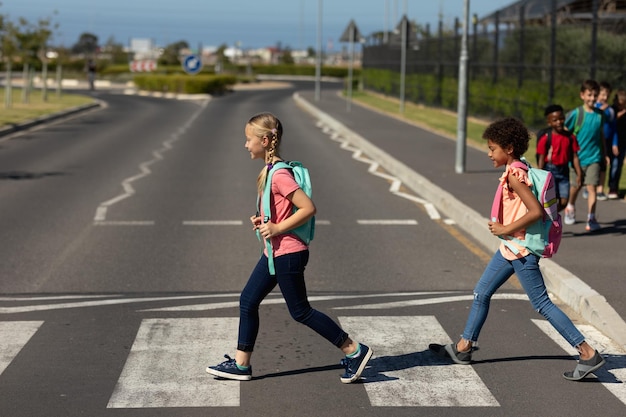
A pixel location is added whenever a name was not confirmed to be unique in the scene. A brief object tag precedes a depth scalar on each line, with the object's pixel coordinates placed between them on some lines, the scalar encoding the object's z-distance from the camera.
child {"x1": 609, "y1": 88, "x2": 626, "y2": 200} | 15.21
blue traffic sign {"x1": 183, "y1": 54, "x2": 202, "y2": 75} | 61.91
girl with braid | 6.25
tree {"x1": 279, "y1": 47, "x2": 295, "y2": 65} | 132.65
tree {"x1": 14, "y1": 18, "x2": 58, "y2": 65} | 48.94
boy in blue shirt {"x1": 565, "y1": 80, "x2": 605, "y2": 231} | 12.41
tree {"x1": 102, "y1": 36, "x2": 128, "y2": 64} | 115.78
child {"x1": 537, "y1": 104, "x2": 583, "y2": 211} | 11.24
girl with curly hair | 6.62
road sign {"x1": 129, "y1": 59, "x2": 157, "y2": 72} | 77.12
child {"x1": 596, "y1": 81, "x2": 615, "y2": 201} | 13.48
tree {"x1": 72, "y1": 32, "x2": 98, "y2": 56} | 160.57
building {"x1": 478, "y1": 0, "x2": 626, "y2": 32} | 29.44
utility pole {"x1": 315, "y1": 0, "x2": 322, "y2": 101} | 54.70
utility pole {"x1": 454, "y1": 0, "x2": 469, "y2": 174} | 18.70
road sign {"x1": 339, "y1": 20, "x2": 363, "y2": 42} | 40.38
